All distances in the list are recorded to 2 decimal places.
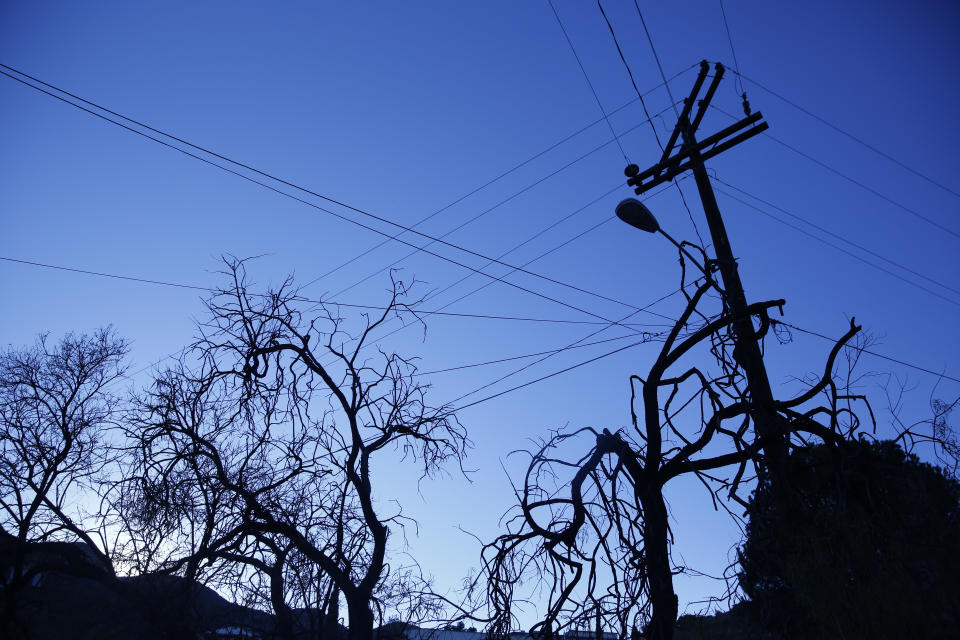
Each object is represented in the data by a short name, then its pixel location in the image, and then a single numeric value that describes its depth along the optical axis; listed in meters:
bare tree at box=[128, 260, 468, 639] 6.95
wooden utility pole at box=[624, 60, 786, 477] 3.90
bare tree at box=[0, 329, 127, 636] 11.12
